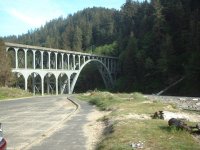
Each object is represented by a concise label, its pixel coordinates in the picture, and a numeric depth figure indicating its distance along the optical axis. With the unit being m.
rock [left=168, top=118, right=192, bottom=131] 9.19
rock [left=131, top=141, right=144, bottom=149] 7.57
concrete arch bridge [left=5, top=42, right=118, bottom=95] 45.97
